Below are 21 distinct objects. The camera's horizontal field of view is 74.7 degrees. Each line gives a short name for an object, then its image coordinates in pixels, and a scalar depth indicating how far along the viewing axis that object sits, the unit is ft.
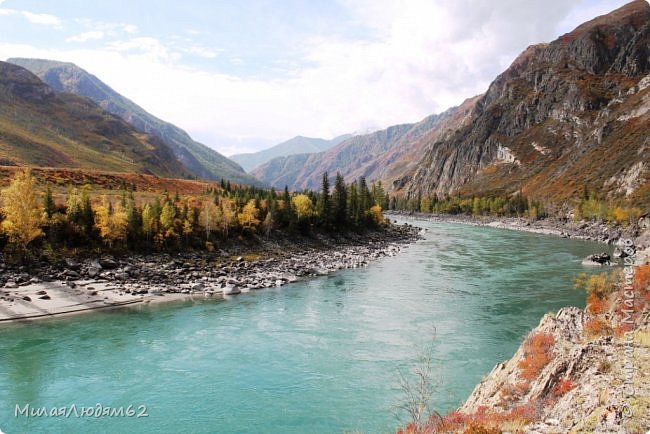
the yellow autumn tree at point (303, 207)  296.30
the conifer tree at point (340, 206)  325.34
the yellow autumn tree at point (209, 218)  237.39
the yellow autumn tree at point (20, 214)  171.63
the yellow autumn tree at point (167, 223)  219.82
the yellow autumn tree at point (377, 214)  383.41
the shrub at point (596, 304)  102.85
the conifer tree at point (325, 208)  311.80
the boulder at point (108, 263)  185.57
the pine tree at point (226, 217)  247.91
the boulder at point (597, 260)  223.71
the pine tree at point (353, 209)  342.64
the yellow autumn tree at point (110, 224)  199.00
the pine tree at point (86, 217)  198.18
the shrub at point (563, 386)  52.01
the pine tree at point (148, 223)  213.66
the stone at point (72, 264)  176.45
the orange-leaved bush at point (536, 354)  63.31
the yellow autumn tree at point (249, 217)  259.39
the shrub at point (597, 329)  72.79
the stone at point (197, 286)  169.09
